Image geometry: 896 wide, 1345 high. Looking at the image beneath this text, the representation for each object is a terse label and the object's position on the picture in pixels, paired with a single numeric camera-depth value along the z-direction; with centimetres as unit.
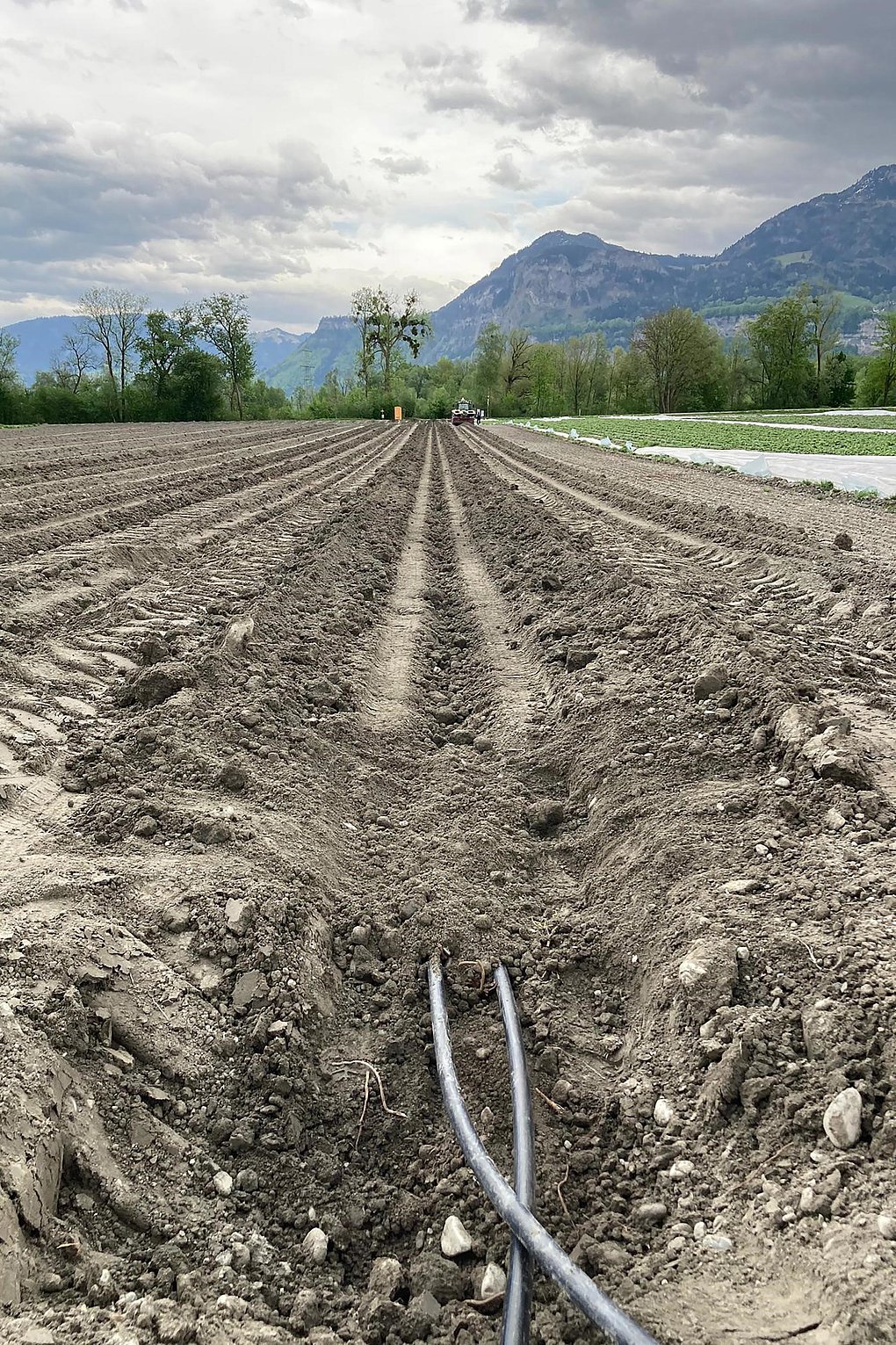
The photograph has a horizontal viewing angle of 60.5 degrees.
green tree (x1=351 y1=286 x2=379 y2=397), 7388
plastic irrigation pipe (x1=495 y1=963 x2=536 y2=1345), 202
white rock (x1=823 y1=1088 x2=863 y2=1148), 229
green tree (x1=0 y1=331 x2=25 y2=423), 5047
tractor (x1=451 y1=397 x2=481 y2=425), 5697
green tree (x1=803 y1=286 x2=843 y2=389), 7444
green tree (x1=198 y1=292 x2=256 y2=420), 6278
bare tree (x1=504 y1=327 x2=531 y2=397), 8750
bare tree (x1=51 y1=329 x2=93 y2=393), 6506
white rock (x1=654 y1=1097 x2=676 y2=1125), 272
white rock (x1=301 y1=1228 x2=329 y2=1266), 233
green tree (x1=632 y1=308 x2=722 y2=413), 7212
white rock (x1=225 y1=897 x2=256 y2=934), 339
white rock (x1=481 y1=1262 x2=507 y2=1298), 222
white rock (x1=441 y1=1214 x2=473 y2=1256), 236
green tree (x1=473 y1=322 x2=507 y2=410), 8850
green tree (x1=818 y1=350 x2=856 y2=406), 7212
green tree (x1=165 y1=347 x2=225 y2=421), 5962
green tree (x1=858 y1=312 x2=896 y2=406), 6392
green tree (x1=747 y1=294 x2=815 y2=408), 7319
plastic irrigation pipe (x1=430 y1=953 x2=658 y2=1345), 188
